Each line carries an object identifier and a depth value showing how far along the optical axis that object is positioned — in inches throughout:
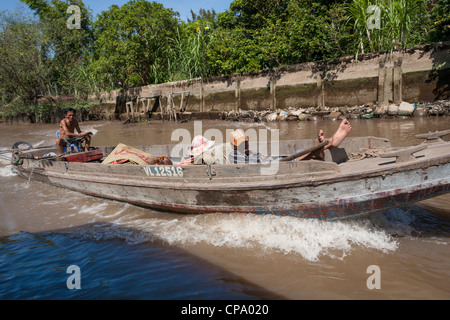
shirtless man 264.4
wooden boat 126.0
